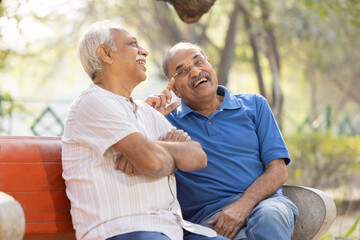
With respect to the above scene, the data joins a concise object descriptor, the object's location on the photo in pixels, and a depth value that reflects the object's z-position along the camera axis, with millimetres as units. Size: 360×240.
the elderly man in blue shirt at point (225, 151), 2830
